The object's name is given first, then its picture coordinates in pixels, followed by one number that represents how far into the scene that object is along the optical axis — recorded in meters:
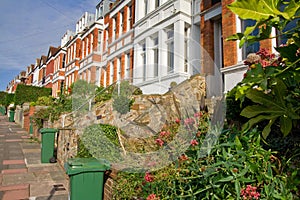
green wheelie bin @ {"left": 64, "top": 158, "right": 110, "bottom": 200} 3.15
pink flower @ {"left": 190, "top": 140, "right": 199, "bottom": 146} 2.46
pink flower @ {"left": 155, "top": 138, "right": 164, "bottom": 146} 2.78
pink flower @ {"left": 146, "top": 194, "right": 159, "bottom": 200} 2.41
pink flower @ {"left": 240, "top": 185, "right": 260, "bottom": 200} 1.87
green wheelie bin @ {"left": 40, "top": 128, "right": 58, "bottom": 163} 6.42
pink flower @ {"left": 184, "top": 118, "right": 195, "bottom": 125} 2.86
